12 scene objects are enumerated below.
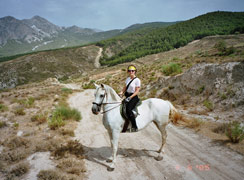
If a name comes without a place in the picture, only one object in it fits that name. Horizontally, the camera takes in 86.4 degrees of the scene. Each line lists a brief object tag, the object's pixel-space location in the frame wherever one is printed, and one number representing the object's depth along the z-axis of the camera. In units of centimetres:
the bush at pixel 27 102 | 1093
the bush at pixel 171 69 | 1491
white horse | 411
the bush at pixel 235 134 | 483
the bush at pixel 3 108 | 983
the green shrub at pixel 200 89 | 989
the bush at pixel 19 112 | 911
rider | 425
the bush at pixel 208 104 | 828
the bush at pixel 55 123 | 703
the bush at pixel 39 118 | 781
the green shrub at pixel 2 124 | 732
